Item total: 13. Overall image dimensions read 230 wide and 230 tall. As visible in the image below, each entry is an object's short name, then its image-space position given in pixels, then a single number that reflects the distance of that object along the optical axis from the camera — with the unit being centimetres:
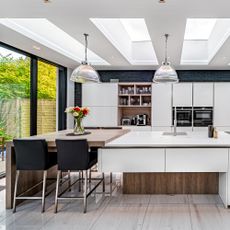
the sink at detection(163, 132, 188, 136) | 508
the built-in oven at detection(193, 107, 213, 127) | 782
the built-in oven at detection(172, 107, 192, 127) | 788
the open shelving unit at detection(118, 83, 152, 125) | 810
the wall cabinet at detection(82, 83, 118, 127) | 805
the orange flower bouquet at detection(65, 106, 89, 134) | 451
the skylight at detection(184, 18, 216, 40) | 551
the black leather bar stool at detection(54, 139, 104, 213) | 357
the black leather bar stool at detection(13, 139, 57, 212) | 358
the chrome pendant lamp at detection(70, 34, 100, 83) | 473
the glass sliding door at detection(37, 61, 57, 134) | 688
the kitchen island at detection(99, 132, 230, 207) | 371
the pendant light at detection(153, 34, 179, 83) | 474
